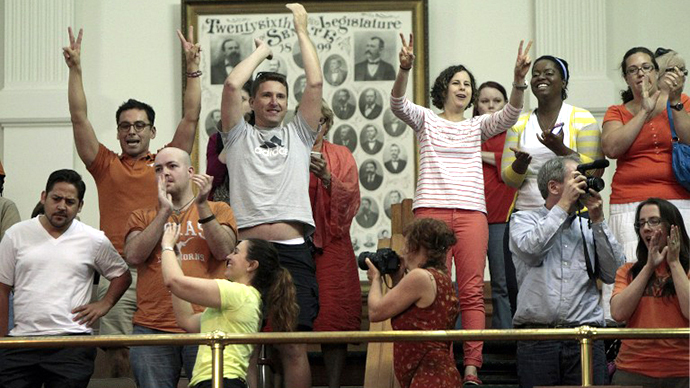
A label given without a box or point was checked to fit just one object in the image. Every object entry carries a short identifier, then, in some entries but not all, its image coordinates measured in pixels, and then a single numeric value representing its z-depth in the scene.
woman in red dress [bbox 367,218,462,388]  10.87
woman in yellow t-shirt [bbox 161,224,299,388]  10.41
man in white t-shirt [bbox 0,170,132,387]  12.08
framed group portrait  19.97
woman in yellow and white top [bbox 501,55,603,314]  13.97
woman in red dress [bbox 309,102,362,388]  13.87
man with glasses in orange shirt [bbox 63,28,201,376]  13.98
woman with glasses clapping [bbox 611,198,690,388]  11.19
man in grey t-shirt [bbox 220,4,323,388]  12.70
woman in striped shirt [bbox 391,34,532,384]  13.22
